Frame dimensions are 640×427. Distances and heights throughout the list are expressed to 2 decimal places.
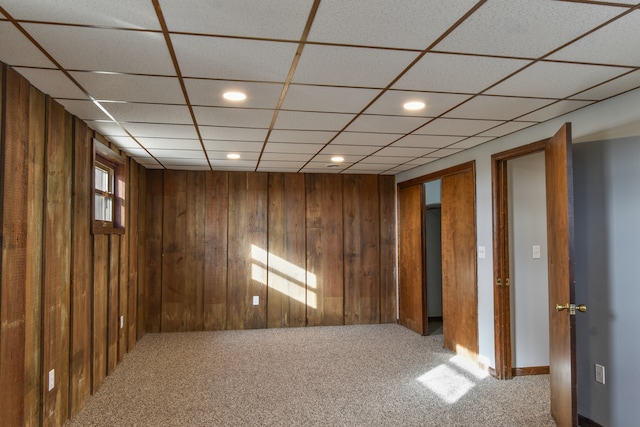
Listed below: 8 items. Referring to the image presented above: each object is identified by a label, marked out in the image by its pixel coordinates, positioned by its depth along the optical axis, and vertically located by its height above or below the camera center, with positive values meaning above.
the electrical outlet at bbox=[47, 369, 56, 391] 2.82 -0.98
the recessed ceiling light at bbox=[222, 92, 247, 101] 2.64 +0.82
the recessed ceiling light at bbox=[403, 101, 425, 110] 2.85 +0.81
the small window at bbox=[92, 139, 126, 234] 3.77 +0.37
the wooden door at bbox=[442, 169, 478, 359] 4.45 -0.42
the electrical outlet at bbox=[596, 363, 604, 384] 2.85 -0.98
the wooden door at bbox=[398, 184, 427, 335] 5.79 -0.43
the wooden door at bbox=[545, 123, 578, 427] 2.59 -0.31
